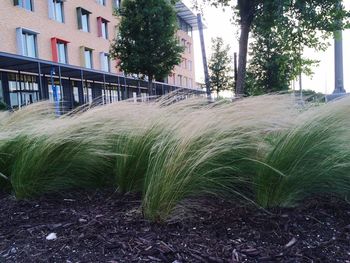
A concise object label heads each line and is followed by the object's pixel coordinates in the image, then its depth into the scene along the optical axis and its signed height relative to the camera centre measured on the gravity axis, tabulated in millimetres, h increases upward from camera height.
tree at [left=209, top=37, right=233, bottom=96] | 33153 +2864
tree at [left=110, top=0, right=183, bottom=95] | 14889 +2725
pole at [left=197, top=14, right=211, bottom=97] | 12482 +1471
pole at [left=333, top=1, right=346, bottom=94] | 7906 +588
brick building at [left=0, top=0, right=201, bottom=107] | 18141 +3643
